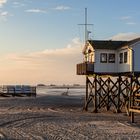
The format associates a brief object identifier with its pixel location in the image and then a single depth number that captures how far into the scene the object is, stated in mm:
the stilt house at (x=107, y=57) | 36312
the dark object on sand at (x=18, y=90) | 78200
